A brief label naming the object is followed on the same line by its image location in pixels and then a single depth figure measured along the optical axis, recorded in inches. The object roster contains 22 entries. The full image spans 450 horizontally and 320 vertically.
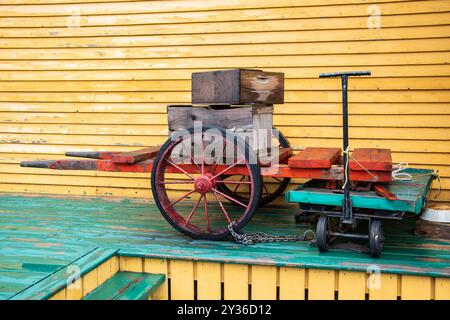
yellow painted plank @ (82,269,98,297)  162.6
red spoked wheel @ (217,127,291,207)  242.2
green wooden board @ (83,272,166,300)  164.1
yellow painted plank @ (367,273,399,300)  165.0
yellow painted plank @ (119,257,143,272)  184.2
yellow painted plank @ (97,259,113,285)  171.9
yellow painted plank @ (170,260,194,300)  180.7
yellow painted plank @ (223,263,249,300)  176.6
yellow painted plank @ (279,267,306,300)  172.2
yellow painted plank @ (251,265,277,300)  174.6
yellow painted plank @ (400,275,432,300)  163.0
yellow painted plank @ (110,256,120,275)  181.4
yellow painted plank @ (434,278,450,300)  161.3
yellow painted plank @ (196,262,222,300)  178.5
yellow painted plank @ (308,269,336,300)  169.8
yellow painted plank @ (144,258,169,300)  182.2
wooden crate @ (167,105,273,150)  193.9
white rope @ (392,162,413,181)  205.5
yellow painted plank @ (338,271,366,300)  167.5
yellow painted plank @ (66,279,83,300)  155.6
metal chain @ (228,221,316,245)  189.5
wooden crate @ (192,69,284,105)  189.8
